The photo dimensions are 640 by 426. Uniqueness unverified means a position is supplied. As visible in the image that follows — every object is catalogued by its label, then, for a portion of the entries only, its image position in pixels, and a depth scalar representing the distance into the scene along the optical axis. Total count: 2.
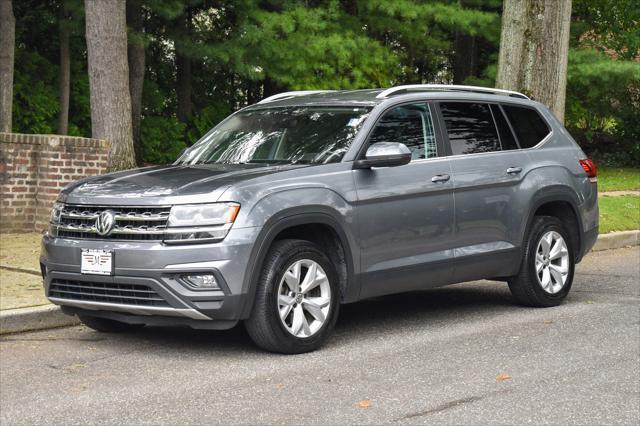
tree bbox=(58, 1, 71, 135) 25.48
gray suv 7.30
